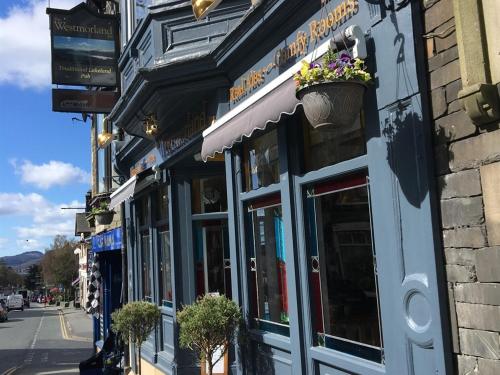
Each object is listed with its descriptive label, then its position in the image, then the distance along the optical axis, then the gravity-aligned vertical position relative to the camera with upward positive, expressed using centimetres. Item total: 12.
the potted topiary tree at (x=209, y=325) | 560 -74
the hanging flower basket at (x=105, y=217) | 1338 +105
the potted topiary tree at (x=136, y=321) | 837 -96
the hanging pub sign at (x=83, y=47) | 1062 +421
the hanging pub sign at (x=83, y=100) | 1095 +327
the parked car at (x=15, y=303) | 6431 -433
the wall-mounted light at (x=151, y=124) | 825 +198
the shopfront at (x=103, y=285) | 1464 -68
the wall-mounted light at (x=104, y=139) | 1230 +271
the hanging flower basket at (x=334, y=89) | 374 +106
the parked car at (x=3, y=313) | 3956 -340
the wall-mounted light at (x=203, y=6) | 558 +253
